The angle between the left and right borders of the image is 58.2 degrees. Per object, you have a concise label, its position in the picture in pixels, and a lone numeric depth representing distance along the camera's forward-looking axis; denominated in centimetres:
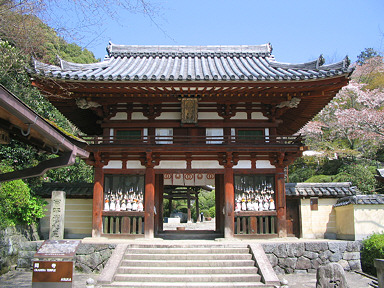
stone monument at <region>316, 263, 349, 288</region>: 744
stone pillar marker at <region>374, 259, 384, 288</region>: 709
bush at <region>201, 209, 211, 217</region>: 3934
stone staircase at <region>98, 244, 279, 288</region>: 880
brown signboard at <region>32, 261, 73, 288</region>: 745
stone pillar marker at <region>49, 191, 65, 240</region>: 1163
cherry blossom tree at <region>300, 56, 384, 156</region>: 2553
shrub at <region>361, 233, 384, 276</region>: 1050
